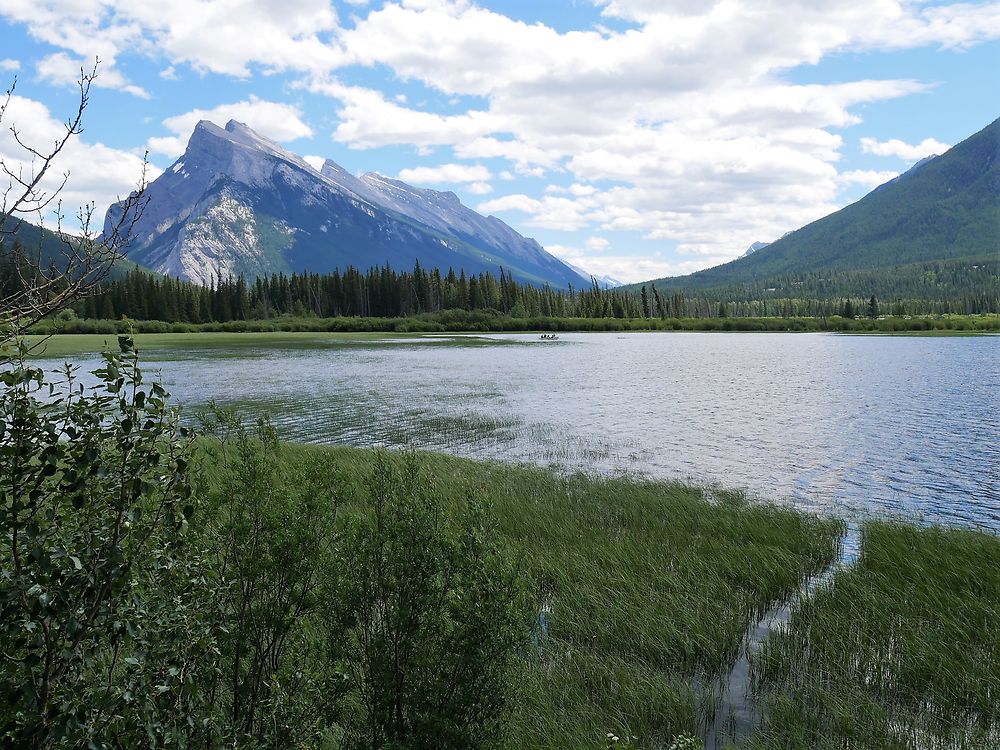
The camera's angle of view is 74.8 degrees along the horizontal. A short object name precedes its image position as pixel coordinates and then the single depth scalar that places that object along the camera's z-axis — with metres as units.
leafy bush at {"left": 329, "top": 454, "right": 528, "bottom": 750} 6.00
